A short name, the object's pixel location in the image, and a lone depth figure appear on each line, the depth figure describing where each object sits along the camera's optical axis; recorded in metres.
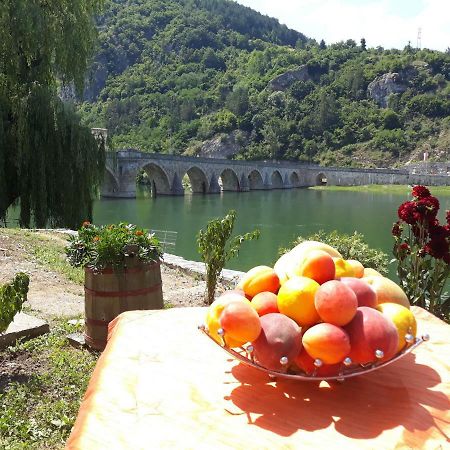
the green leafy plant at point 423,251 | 3.83
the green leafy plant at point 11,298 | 3.61
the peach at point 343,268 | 1.80
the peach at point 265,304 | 1.59
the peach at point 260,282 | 1.73
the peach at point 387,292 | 1.75
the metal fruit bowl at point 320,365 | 1.43
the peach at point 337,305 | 1.47
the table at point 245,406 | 1.32
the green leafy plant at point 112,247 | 4.30
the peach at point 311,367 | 1.46
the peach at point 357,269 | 1.87
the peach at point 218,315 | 1.53
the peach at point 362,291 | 1.60
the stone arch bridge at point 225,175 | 46.00
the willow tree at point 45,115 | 11.65
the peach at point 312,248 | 1.91
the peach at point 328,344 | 1.42
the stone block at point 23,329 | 4.50
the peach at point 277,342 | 1.44
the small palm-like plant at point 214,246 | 6.33
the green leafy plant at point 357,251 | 7.27
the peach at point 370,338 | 1.44
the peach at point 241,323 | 1.46
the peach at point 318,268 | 1.66
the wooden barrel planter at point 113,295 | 4.32
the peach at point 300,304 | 1.53
